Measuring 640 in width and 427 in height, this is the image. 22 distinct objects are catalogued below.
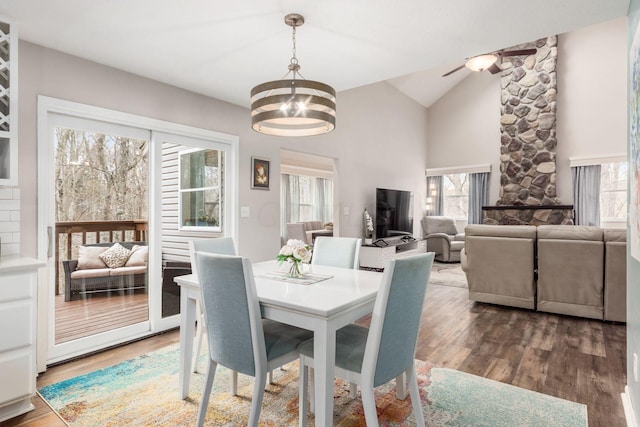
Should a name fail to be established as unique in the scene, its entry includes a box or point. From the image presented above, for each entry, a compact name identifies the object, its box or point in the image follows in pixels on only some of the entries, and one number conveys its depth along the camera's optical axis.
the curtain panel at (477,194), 7.87
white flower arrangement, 2.20
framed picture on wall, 4.03
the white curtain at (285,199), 9.10
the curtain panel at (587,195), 6.69
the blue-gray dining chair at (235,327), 1.65
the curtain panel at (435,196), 8.59
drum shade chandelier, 1.96
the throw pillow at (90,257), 2.88
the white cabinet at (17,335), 1.93
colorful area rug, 1.94
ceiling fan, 5.23
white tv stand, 5.90
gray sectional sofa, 3.50
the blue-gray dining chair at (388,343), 1.54
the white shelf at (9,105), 2.18
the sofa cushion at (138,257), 3.19
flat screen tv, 6.34
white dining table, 1.55
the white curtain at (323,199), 10.12
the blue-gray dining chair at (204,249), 2.56
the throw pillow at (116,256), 3.05
